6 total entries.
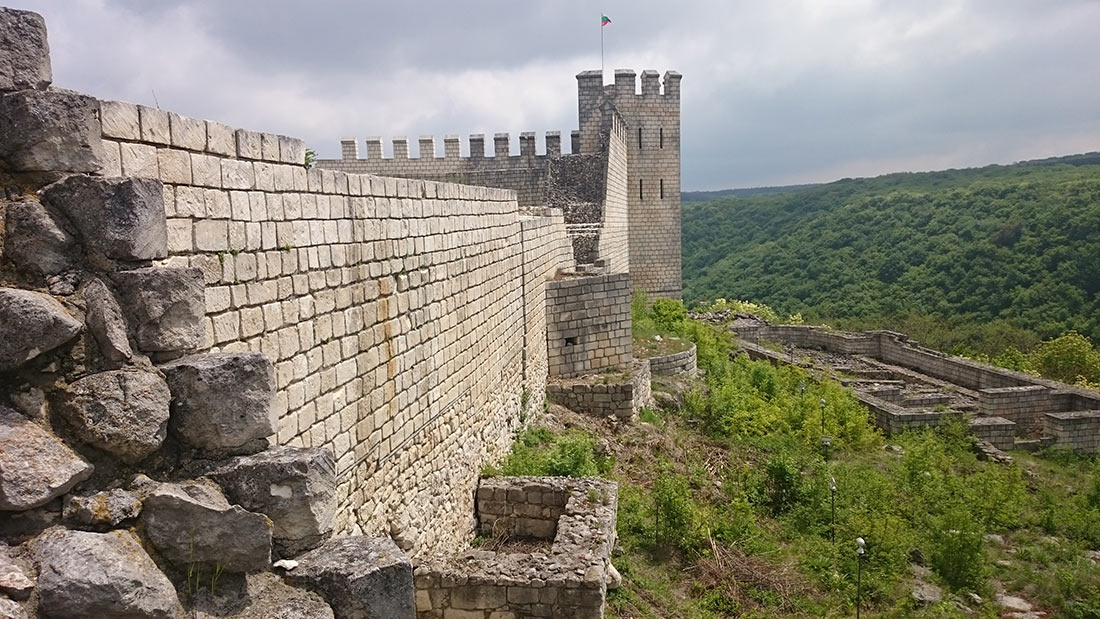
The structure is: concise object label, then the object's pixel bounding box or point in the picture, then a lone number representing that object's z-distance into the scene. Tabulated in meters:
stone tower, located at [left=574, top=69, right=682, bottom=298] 23.84
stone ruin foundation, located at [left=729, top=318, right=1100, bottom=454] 17.64
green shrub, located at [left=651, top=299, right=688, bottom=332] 19.14
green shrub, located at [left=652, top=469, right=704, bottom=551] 8.63
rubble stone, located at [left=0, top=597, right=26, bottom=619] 1.91
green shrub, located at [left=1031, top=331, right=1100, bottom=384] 25.47
